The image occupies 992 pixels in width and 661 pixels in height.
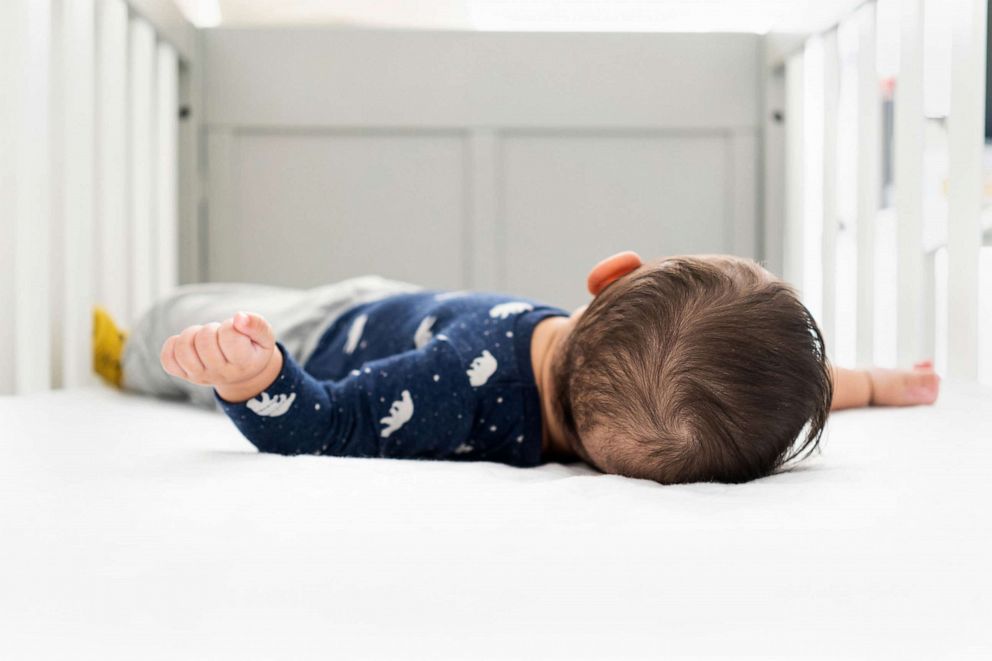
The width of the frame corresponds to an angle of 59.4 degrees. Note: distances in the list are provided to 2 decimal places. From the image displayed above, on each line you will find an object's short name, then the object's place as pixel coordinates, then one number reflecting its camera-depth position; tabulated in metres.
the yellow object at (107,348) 1.21
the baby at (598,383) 0.61
